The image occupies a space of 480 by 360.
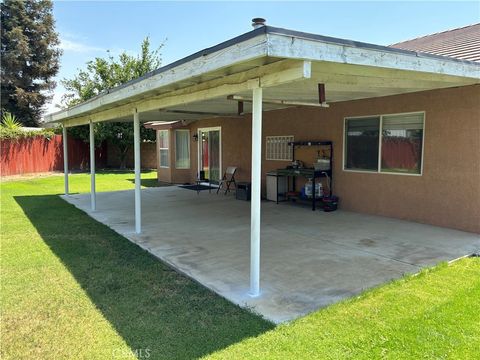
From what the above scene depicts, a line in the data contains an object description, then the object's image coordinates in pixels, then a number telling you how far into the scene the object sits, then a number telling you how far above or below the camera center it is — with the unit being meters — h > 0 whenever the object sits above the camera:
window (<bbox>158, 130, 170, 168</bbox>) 15.29 +0.31
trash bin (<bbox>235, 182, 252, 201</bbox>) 10.16 -1.04
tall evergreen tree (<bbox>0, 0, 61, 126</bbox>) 25.88 +7.08
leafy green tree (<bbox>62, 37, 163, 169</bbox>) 20.12 +4.45
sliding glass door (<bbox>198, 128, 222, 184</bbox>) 12.85 +0.04
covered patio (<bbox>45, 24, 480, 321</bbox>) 3.26 -1.30
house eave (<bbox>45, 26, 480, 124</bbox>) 2.81 +0.91
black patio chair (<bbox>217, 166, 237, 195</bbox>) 11.54 -0.75
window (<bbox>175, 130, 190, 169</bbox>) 14.72 +0.18
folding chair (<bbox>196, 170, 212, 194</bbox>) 13.44 -0.90
